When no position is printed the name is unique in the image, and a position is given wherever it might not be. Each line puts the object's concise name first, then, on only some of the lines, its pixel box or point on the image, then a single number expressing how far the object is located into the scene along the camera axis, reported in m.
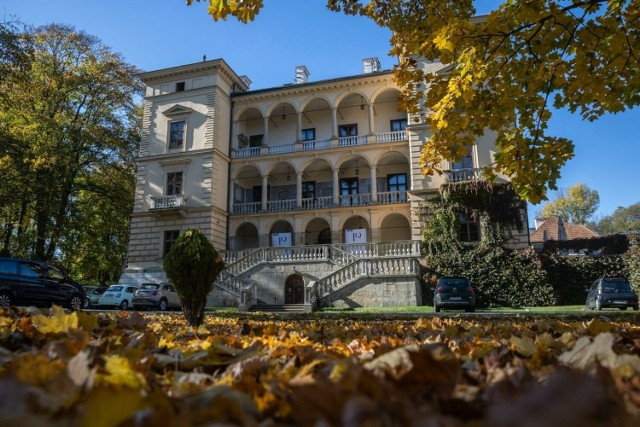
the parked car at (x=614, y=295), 17.56
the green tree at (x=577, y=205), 58.59
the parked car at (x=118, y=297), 23.17
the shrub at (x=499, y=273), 22.27
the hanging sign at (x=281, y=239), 29.48
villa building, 27.95
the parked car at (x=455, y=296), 16.91
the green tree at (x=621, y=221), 65.06
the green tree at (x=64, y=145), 26.02
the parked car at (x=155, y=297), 21.73
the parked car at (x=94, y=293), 25.03
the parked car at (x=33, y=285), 13.43
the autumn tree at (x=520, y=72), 5.26
